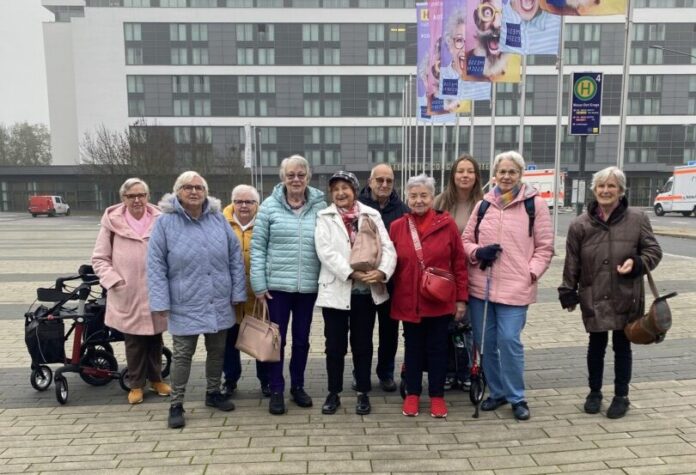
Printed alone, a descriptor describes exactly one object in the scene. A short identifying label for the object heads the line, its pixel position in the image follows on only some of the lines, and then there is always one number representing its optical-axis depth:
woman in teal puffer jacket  4.12
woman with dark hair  4.39
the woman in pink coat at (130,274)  4.38
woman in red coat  3.97
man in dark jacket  4.43
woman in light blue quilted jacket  3.96
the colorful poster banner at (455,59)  14.17
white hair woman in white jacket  4.01
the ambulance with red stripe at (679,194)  30.61
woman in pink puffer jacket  3.98
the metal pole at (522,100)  12.28
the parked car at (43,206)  45.09
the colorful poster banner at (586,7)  8.82
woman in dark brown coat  3.86
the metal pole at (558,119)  11.85
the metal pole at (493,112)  14.60
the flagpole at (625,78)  8.95
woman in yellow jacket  4.41
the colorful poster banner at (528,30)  11.05
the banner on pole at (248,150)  39.77
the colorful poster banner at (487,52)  11.98
